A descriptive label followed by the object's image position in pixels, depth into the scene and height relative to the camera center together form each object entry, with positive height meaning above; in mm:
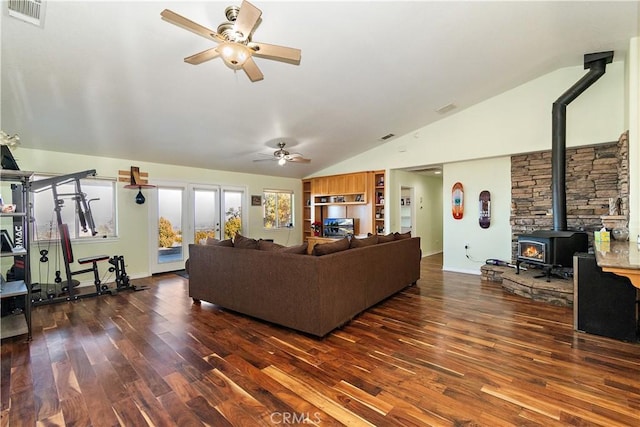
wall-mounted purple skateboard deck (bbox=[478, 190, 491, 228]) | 5531 +16
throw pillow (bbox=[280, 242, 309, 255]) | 3117 -429
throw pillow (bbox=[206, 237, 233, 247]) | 3833 -418
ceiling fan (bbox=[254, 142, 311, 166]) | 5134 +1008
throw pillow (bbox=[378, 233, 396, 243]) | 4223 -435
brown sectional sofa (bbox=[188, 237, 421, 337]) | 2799 -817
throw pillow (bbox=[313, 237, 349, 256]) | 3022 -407
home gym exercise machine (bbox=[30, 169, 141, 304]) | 4058 -900
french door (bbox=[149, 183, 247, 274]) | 5887 -142
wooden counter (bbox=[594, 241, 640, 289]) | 1989 -411
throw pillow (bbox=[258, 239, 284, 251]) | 3299 -410
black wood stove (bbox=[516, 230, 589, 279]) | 4117 -583
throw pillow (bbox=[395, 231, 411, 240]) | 4644 -440
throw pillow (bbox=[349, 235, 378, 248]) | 3551 -414
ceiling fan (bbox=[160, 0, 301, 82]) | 1892 +1301
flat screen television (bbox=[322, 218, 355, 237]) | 7363 -430
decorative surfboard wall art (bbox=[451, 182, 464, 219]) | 5883 +183
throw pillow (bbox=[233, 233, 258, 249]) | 3473 -385
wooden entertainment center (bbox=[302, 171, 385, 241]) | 6910 +285
